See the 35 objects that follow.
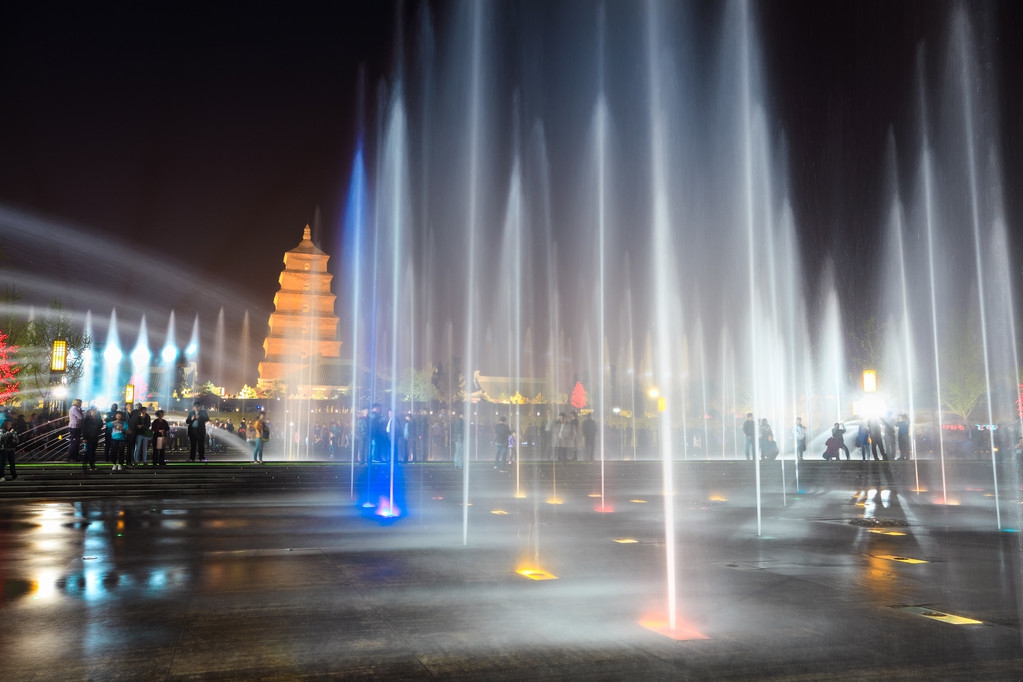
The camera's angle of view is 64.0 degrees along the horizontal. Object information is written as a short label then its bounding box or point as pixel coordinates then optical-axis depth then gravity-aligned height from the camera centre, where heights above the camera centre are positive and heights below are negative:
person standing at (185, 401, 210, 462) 19.48 +0.26
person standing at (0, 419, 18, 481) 14.98 -0.04
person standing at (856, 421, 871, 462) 22.60 -0.12
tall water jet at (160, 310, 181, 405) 80.75 +8.07
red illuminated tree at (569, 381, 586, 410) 89.81 +4.38
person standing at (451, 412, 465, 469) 19.81 -0.01
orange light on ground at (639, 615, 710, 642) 4.93 -1.20
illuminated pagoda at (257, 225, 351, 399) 75.06 +10.14
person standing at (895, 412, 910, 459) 23.16 -0.08
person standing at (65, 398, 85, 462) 17.12 +0.30
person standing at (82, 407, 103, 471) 16.44 +0.12
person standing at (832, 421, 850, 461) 24.00 +0.00
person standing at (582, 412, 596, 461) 23.06 +0.06
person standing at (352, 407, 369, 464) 19.16 +0.08
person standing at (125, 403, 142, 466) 17.89 +0.19
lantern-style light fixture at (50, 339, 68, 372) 24.42 +2.54
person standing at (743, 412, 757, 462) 21.99 +0.16
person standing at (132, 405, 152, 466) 18.25 +0.08
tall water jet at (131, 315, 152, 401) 76.59 +7.75
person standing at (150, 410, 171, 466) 17.70 +0.01
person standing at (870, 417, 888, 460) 21.90 -0.09
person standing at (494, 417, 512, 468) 21.64 -0.05
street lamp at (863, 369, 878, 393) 24.47 +1.54
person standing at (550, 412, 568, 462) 22.83 -0.01
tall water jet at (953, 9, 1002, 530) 21.12 +6.00
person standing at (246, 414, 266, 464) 20.23 -0.06
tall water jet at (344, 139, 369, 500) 23.48 +6.36
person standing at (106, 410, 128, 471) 17.08 +0.04
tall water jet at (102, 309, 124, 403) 69.78 +7.08
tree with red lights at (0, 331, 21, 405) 36.59 +3.22
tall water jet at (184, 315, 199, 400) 85.78 +8.22
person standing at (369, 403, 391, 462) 17.98 -0.10
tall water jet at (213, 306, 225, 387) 88.25 +6.85
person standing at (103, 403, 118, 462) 17.88 +0.44
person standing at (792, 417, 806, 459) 23.58 -0.11
